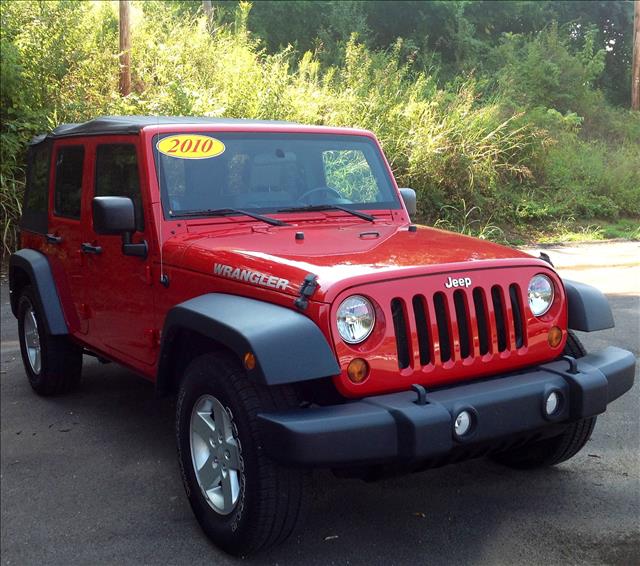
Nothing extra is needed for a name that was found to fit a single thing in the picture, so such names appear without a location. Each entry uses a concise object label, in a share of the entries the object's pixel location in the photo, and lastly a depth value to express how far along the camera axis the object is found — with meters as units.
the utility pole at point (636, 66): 22.56
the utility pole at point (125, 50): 13.88
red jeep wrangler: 2.96
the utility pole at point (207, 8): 19.66
